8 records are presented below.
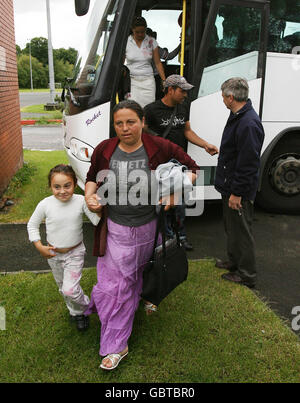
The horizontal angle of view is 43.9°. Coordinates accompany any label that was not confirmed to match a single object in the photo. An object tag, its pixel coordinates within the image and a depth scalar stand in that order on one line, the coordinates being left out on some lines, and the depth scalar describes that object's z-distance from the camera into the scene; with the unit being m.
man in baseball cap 3.69
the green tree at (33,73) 75.44
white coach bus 4.12
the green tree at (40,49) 96.06
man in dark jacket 3.11
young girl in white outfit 2.54
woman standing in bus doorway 4.44
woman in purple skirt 2.38
